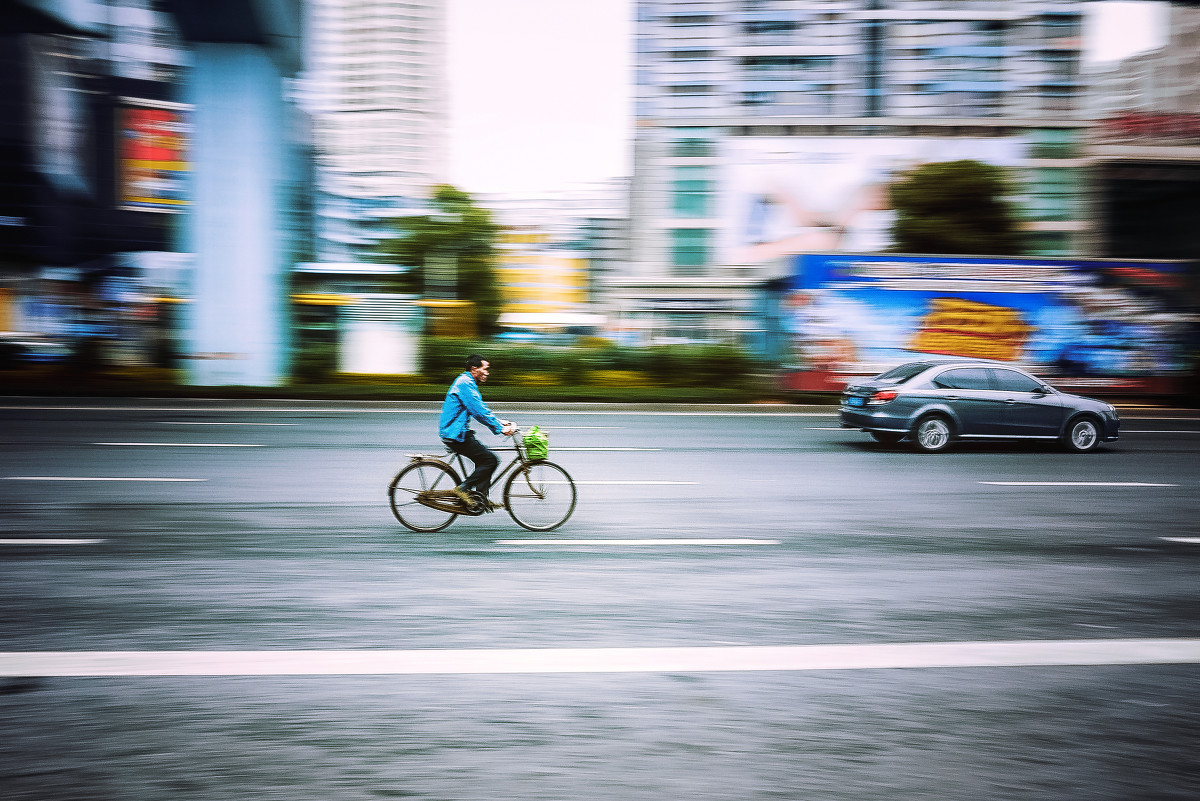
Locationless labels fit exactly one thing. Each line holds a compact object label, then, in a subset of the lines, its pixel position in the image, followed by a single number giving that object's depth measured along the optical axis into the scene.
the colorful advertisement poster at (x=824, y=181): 40.44
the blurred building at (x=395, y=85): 170.25
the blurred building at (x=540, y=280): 69.00
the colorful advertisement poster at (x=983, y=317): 22.89
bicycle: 7.70
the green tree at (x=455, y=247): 60.09
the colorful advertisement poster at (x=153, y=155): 45.56
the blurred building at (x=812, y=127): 40.91
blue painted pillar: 21.20
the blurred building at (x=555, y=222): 63.78
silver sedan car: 13.33
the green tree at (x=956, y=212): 35.47
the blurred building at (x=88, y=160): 44.50
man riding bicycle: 7.45
